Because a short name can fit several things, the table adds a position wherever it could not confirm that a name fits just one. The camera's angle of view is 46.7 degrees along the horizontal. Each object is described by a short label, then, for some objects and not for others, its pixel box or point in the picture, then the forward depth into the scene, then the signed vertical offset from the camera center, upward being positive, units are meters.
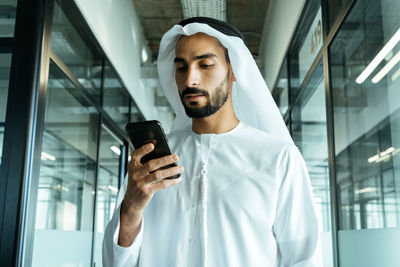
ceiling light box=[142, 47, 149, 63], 6.52 +2.39
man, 1.18 +0.09
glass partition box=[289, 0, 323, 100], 3.26 +1.42
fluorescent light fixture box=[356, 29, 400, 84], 1.71 +0.68
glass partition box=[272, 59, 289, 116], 4.66 +1.45
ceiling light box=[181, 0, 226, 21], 4.75 +2.25
